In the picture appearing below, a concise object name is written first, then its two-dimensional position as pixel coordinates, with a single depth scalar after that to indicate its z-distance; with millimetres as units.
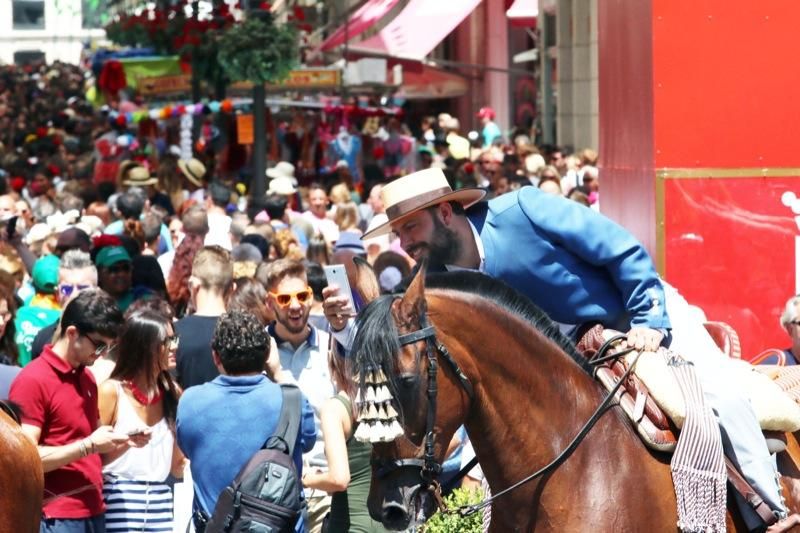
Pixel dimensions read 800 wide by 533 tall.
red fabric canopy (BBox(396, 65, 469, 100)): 43119
